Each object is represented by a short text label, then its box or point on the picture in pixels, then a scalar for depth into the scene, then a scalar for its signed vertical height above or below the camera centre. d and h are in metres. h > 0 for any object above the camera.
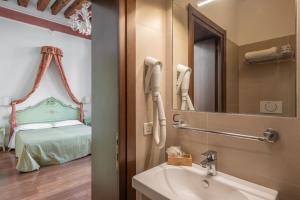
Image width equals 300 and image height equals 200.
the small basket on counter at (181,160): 1.21 -0.42
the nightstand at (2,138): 3.70 -0.81
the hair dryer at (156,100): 1.19 +0.00
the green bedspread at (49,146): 2.73 -0.80
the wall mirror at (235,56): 0.92 +0.27
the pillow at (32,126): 3.62 -0.58
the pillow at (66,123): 4.02 -0.56
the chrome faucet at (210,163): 1.06 -0.39
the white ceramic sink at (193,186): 0.90 -0.48
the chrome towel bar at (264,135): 0.91 -0.20
